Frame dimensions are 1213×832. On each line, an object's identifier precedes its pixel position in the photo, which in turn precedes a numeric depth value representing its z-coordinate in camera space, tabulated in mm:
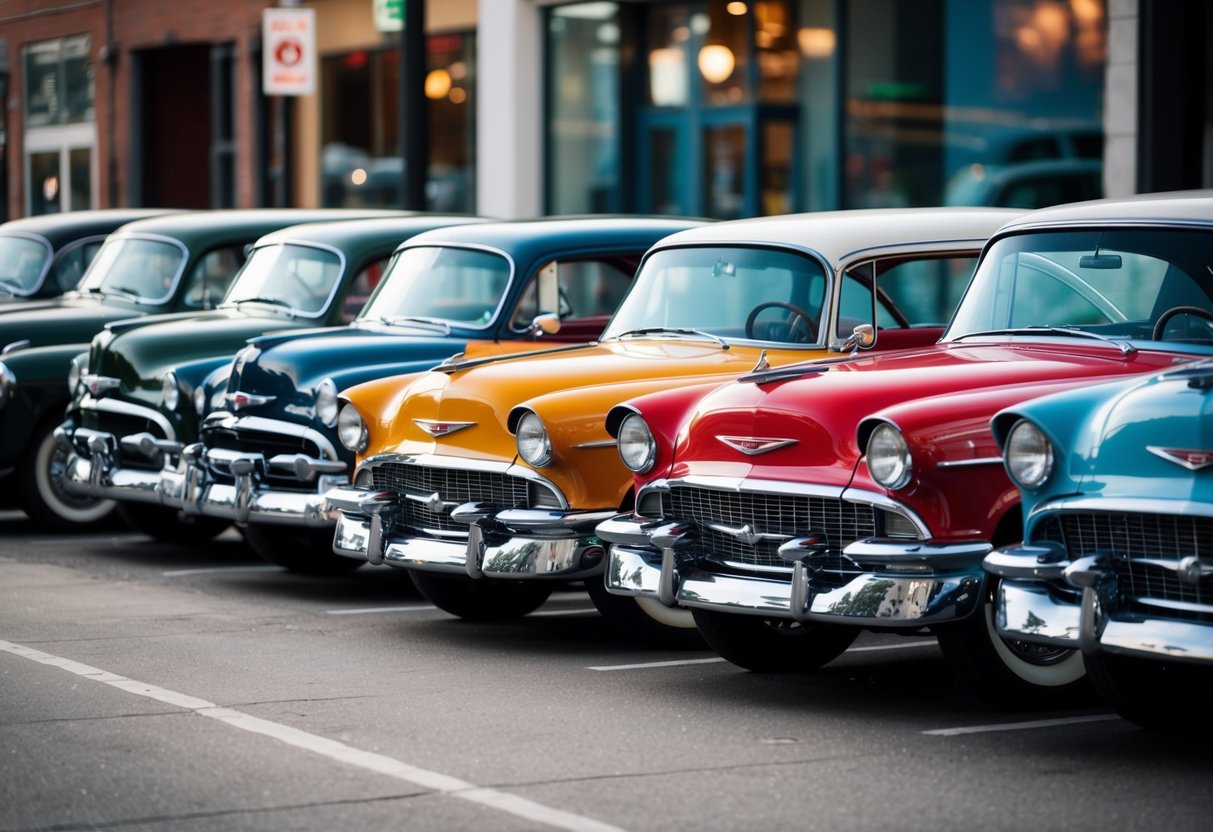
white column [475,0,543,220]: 23047
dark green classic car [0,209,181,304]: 14877
